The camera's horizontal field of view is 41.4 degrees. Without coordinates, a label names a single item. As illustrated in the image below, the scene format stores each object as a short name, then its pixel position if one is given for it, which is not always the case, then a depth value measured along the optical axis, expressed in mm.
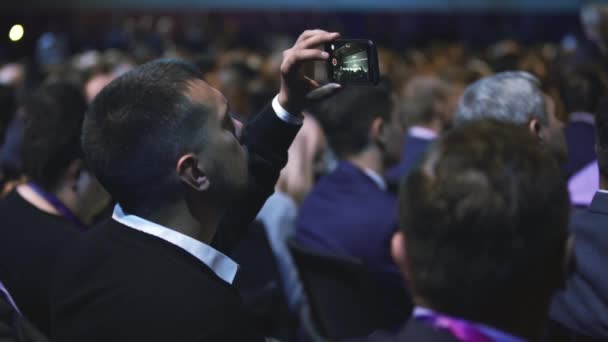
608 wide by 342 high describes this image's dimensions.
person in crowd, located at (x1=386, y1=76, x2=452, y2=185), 4500
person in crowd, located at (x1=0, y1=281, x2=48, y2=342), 1862
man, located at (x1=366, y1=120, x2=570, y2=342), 1090
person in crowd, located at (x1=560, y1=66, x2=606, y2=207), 3846
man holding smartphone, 1510
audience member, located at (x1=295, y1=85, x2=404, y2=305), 2973
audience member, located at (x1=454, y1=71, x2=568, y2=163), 2689
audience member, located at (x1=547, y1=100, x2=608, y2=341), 1973
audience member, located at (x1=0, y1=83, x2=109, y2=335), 2184
